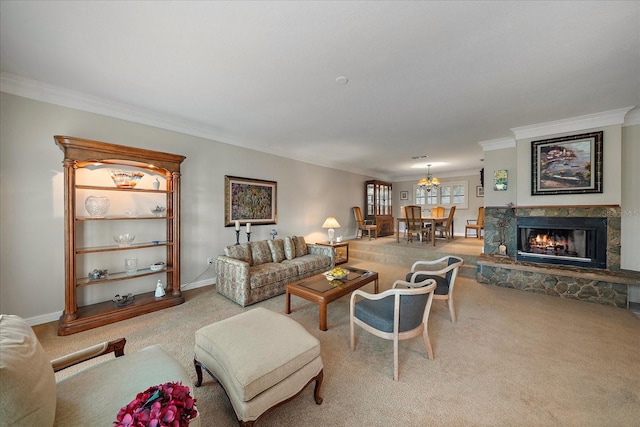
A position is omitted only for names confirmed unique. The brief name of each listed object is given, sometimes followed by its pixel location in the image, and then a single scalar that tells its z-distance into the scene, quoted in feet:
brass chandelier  22.57
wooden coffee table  8.70
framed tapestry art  14.32
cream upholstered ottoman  4.38
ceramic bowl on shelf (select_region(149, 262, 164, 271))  10.73
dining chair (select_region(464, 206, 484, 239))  22.94
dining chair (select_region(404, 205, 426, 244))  20.27
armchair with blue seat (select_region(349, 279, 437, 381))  6.22
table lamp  18.74
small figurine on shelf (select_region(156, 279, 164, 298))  10.72
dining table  20.35
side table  18.75
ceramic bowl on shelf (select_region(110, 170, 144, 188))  9.82
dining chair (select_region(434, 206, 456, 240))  21.31
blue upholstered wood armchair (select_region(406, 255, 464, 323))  9.00
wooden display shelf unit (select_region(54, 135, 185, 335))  8.59
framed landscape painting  11.92
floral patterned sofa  10.92
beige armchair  2.80
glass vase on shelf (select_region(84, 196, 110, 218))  9.20
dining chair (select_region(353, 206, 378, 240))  24.14
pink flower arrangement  2.48
